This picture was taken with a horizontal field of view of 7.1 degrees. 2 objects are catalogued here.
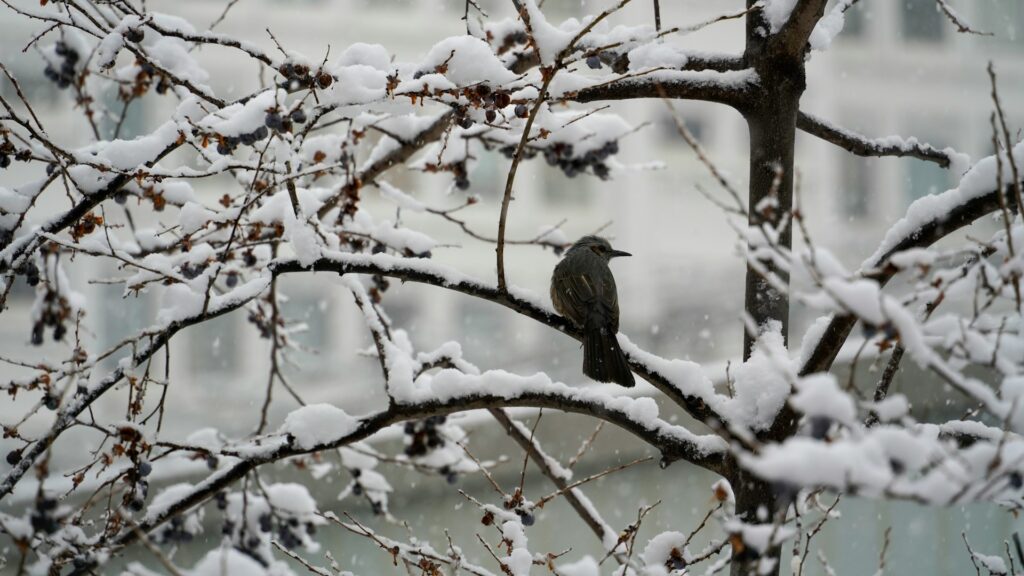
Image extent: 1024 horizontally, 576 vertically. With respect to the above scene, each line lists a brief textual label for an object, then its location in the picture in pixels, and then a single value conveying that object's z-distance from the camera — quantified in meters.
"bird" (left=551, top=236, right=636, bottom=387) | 7.95
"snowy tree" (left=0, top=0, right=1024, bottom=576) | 7.67
